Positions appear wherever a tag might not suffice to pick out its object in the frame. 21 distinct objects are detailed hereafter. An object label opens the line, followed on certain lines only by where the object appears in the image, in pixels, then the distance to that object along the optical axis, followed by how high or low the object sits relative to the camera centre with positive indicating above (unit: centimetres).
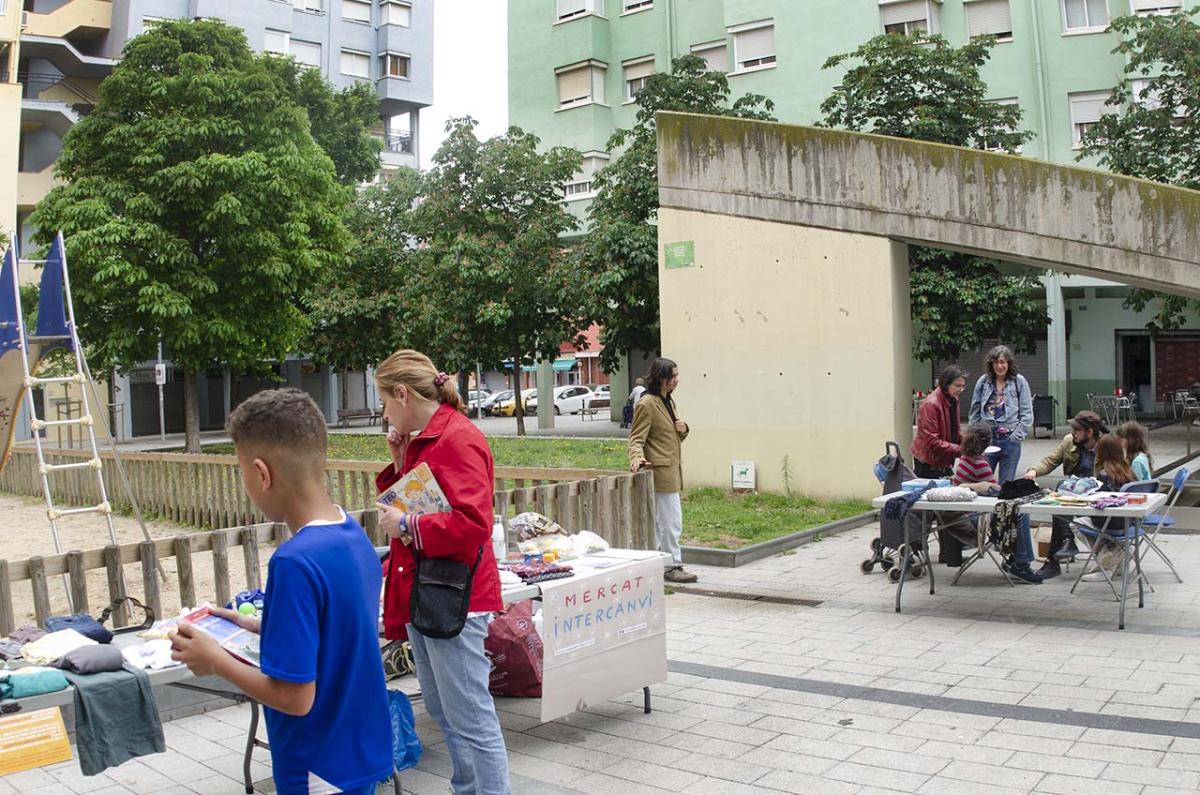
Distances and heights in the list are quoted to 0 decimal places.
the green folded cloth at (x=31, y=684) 370 -100
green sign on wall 1401 +166
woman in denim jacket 1081 -35
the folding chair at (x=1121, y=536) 752 -128
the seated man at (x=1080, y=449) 954 -73
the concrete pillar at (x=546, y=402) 3619 -61
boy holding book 249 -57
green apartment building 2980 +945
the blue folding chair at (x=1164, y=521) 823 -121
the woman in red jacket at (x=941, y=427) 962 -50
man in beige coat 919 -56
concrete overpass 1189 +141
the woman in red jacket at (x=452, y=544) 399 -59
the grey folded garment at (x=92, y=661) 395 -98
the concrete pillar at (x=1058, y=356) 2989 +36
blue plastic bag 491 -161
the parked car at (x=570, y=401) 5069 -83
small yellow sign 327 -106
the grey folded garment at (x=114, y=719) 379 -117
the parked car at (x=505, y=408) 5059 -107
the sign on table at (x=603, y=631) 520 -128
